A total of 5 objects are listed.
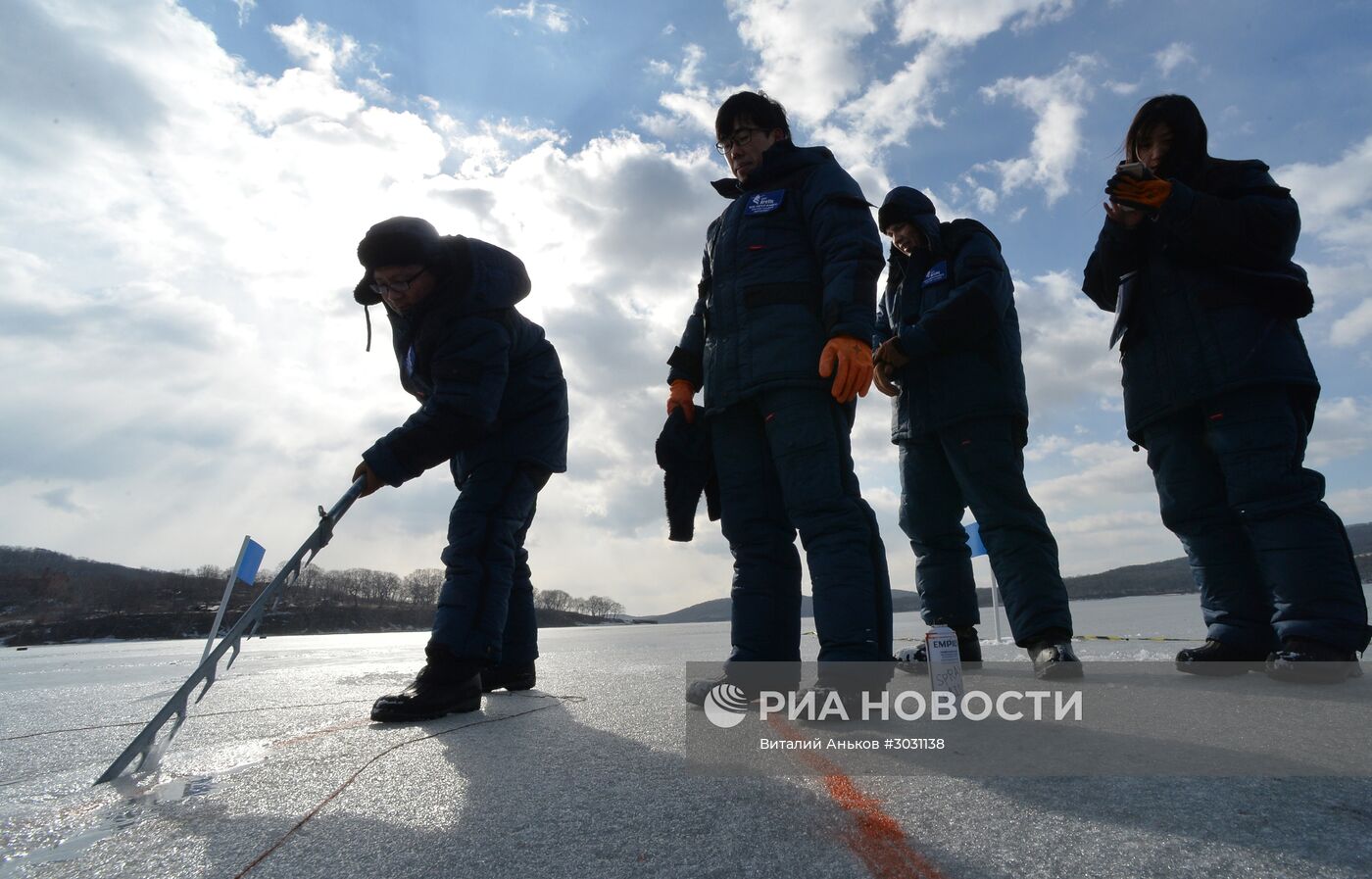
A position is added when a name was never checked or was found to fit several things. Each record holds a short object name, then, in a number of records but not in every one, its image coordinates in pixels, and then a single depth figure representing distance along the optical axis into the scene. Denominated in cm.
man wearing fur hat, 238
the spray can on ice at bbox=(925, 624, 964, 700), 191
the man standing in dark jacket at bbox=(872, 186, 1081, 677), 255
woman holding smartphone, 213
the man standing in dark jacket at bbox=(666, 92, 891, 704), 209
